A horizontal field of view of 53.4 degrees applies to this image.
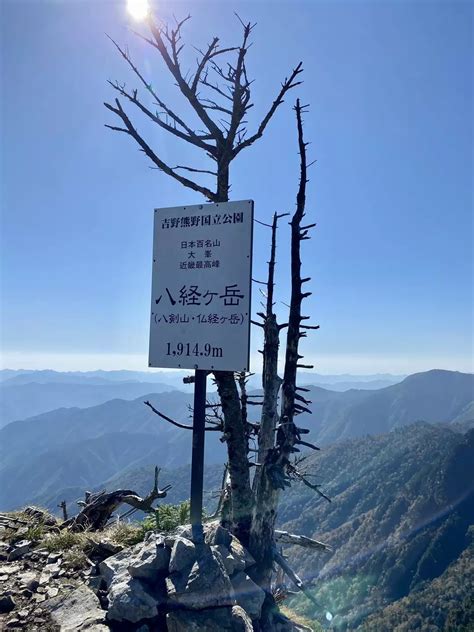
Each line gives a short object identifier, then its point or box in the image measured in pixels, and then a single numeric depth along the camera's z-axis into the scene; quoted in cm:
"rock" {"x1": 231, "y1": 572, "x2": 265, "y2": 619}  475
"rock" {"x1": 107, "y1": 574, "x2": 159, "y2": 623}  440
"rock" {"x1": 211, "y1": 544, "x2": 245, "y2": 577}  498
